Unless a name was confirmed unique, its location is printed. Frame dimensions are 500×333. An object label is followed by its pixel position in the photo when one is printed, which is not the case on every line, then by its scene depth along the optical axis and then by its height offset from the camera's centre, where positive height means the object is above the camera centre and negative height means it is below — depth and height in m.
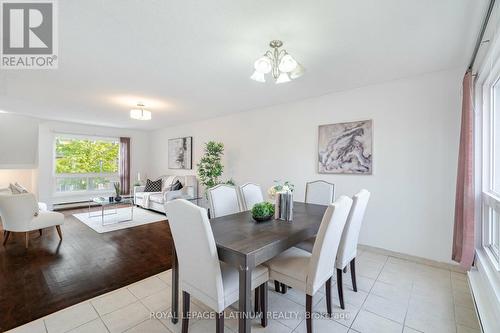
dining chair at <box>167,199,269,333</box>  1.31 -0.67
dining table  1.28 -0.53
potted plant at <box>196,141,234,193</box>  4.91 -0.04
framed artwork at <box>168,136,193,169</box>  6.02 +0.29
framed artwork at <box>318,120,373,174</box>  3.11 +0.26
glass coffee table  4.56 -1.22
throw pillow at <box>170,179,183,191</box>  5.67 -0.61
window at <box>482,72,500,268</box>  2.04 +0.05
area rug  4.23 -1.25
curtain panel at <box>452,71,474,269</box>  2.11 -0.21
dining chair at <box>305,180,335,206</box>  2.95 -0.39
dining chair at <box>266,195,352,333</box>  1.47 -0.76
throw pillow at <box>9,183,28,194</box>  3.47 -0.46
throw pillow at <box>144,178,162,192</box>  6.19 -0.67
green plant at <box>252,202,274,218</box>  1.98 -0.43
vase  2.08 -0.41
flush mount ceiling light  3.94 +0.88
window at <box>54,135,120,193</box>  5.93 -0.05
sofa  5.32 -0.81
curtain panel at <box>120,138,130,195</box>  6.85 -0.09
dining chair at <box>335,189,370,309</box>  1.87 -0.64
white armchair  2.98 -0.75
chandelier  1.83 +0.85
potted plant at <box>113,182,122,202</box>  4.72 -0.75
